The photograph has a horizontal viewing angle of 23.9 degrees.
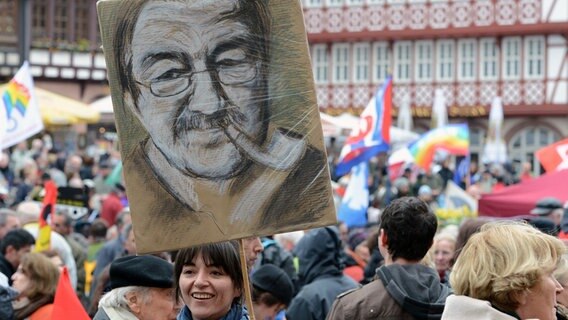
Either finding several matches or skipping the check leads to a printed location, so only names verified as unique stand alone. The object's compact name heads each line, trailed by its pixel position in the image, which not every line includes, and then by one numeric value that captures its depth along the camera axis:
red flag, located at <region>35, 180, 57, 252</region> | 10.05
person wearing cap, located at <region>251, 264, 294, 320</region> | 7.47
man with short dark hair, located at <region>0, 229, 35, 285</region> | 9.20
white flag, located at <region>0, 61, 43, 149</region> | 15.59
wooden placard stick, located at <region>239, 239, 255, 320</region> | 4.56
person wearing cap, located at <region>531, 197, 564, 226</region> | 10.90
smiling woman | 4.91
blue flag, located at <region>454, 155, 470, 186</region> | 27.37
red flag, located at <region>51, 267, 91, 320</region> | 5.96
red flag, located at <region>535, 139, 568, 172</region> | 12.51
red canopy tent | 11.95
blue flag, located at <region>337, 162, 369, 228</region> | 15.12
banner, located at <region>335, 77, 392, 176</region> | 16.70
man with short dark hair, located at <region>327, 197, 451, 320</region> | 5.59
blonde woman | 3.92
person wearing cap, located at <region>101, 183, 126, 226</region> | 16.12
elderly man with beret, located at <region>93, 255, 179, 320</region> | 5.55
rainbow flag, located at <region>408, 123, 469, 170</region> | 23.52
